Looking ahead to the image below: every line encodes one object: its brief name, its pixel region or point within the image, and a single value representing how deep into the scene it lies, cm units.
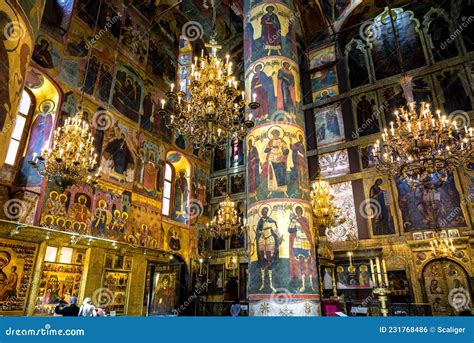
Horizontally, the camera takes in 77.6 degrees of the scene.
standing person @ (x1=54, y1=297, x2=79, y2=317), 572
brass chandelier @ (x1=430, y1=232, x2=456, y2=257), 1022
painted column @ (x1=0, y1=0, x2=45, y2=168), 253
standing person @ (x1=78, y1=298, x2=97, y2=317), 602
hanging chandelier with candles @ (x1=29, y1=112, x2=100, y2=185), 773
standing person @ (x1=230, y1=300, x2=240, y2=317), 1041
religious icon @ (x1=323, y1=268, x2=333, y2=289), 1156
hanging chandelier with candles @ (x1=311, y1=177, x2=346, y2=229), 943
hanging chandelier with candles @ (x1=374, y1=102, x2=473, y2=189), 711
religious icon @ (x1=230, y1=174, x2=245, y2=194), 1656
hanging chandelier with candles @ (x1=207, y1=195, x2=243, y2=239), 1247
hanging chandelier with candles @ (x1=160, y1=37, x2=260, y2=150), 606
